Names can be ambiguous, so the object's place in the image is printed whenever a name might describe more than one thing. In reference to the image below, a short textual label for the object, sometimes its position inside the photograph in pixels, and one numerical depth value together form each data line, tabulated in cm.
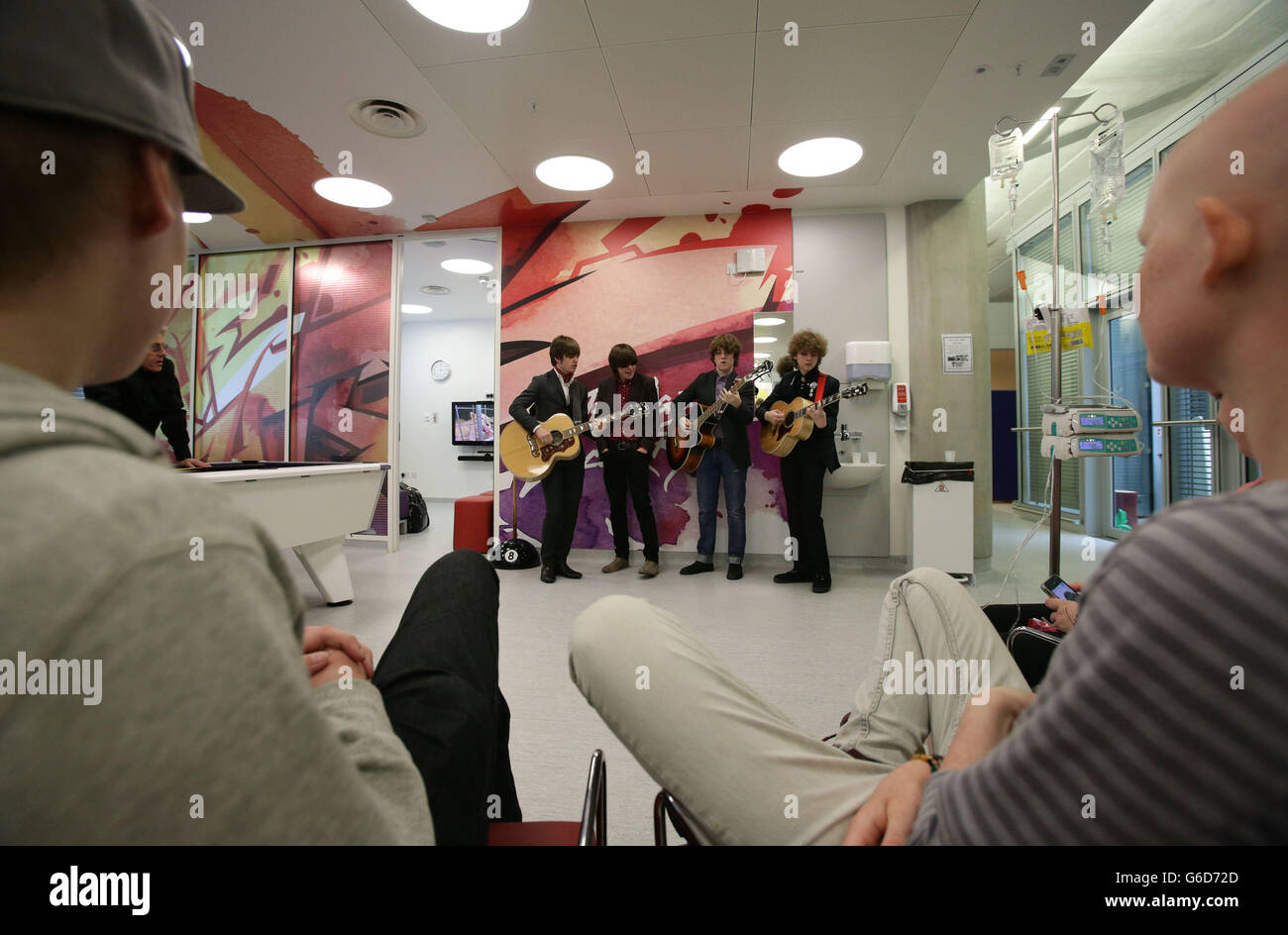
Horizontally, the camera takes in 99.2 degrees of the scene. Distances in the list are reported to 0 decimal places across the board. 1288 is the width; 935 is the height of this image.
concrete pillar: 421
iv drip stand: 252
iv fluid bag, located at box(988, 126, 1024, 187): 298
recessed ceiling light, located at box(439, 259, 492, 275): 600
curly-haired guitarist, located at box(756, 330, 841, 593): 375
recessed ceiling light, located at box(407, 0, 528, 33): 243
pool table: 233
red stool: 447
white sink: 412
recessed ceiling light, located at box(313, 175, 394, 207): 409
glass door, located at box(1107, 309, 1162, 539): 445
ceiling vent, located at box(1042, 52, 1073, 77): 276
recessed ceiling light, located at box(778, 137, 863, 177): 357
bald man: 32
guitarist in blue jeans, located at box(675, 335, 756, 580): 402
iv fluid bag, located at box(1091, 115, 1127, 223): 254
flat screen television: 858
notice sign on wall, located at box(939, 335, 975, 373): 422
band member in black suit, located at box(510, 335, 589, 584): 393
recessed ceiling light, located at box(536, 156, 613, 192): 385
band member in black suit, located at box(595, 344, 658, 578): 416
